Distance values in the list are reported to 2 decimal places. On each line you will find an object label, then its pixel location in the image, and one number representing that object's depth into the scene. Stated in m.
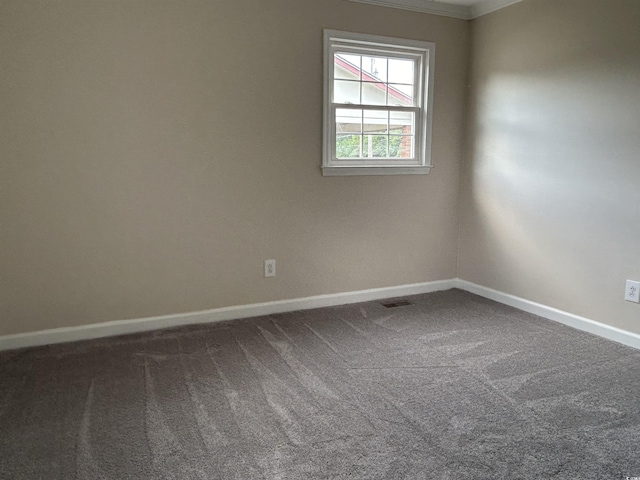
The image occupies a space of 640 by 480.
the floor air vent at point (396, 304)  3.73
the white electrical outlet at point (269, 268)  3.48
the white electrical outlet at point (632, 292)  2.89
